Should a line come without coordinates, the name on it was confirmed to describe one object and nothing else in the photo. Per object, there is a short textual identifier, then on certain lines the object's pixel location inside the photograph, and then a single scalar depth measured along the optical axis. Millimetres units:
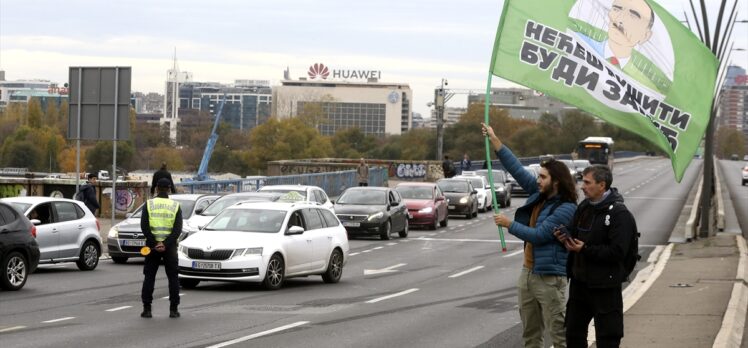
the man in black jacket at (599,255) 9266
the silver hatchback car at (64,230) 23484
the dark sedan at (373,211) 35344
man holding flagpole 10016
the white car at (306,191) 34688
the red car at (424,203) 40438
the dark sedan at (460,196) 46938
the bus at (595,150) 92875
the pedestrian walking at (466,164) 72838
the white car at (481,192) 52125
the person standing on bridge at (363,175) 55906
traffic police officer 16406
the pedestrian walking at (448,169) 59031
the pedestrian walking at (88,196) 31656
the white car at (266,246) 20297
